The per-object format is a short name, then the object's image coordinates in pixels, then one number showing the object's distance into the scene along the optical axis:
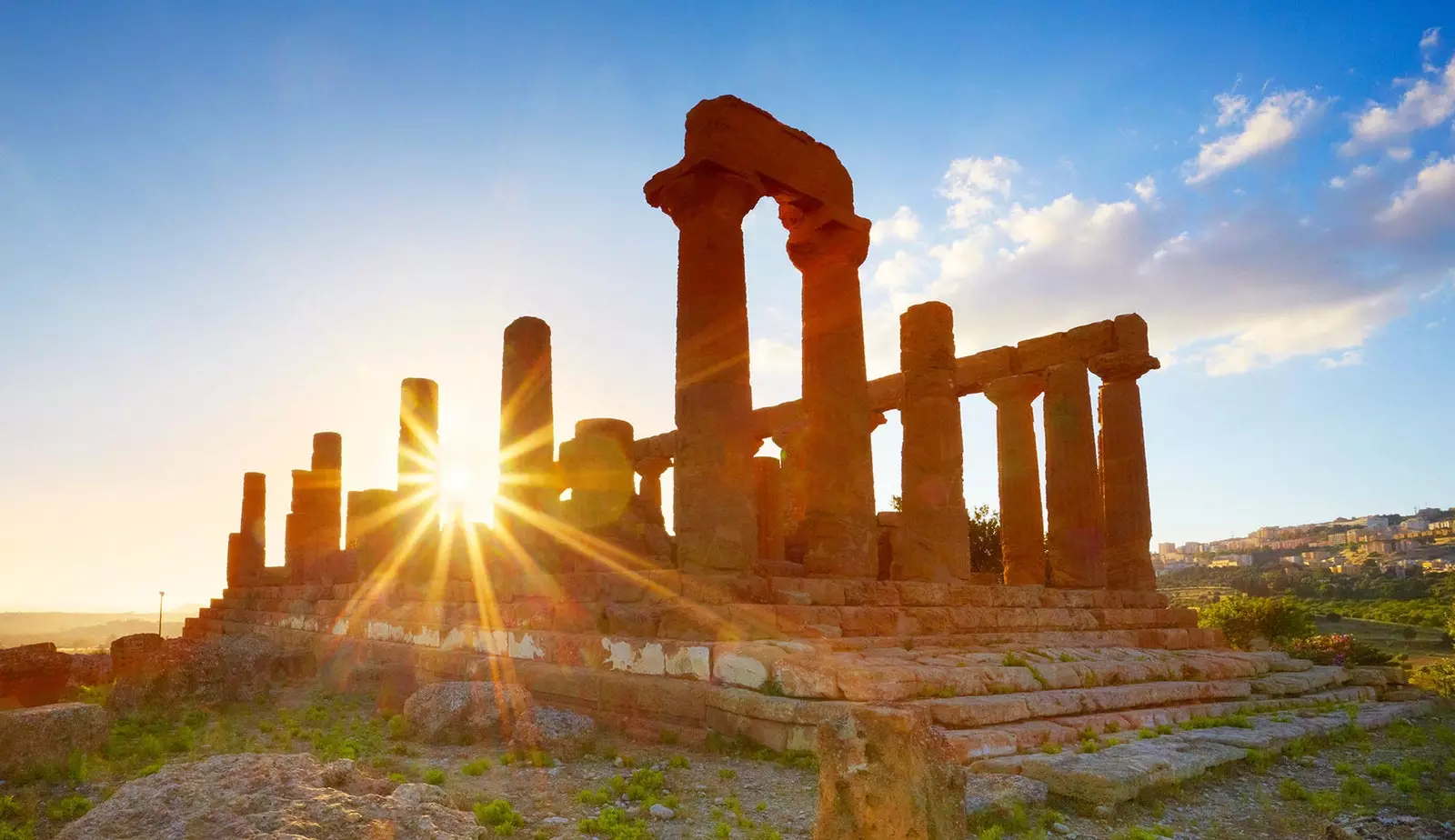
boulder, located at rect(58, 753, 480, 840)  4.57
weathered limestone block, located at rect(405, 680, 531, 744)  8.66
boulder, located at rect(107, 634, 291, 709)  10.96
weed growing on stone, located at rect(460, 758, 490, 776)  7.32
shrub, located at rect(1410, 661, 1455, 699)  19.14
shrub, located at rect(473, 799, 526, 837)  5.69
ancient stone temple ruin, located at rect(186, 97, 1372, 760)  9.01
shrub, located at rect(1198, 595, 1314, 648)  25.95
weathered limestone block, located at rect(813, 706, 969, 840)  4.13
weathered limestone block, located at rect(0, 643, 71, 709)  14.05
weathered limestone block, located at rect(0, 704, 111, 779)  7.00
